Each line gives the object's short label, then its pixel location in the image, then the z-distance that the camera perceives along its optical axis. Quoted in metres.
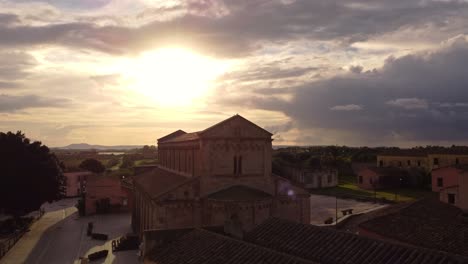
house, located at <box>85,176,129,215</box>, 55.35
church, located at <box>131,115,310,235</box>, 30.97
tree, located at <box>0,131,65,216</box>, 42.47
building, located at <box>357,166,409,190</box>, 70.81
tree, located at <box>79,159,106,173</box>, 86.69
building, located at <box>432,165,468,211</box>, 43.00
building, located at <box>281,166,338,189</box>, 77.25
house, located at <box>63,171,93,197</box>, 73.19
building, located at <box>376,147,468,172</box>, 71.38
